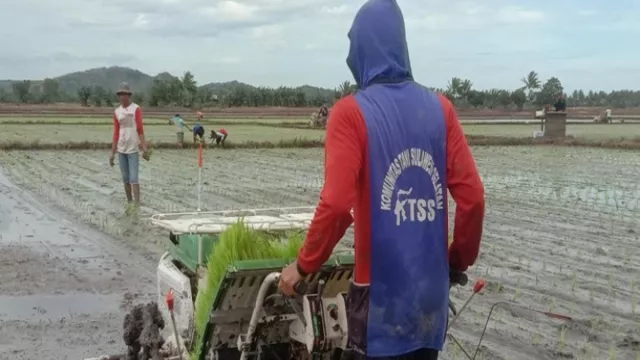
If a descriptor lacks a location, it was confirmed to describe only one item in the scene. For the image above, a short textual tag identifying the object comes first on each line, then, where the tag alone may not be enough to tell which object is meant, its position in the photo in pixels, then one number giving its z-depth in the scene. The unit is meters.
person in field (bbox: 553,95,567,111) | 28.43
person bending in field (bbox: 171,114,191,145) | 24.42
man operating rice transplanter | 2.75
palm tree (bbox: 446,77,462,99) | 73.55
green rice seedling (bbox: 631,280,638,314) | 6.20
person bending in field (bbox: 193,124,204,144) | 22.02
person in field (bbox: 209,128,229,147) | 24.59
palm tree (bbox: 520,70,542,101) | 80.44
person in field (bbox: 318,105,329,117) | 36.11
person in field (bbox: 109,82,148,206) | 10.94
